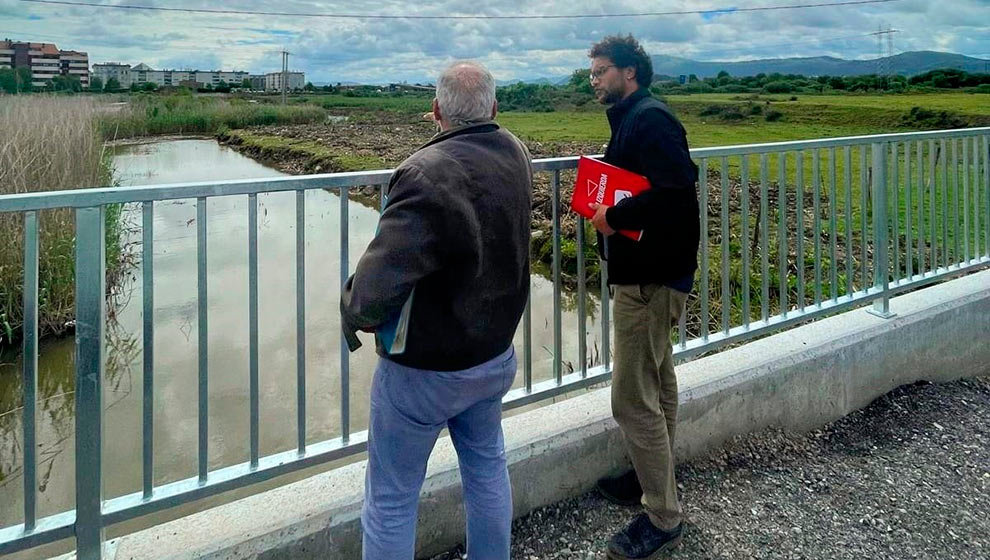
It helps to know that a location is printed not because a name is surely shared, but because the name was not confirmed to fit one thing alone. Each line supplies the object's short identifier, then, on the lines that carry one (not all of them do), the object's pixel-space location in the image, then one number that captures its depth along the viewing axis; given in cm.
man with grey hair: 172
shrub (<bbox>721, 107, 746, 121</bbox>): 4031
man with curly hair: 230
